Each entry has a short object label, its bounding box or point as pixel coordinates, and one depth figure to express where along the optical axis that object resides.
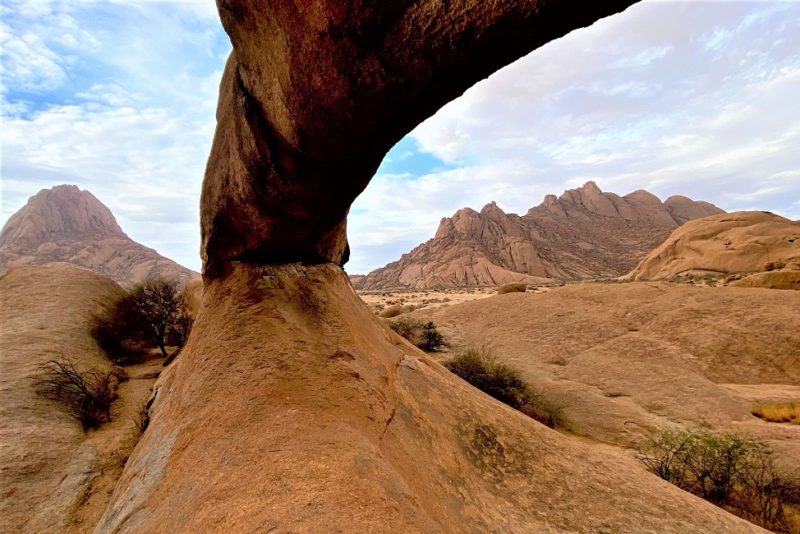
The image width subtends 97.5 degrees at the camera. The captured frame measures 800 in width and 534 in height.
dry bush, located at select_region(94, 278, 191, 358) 10.16
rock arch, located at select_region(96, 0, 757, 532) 2.12
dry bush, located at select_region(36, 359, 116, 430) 6.31
